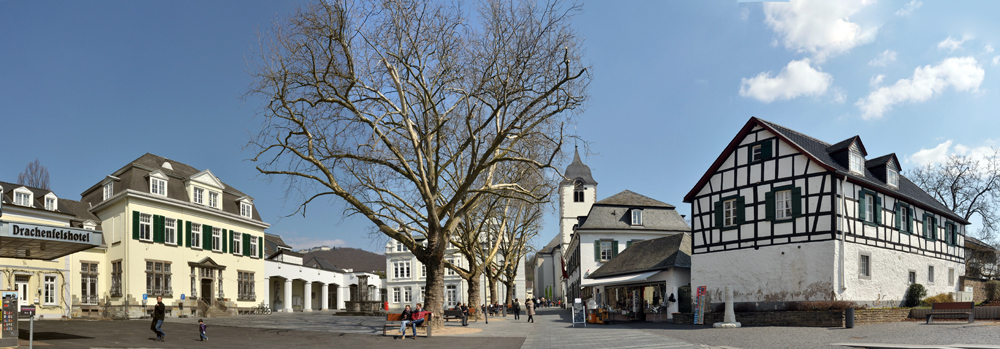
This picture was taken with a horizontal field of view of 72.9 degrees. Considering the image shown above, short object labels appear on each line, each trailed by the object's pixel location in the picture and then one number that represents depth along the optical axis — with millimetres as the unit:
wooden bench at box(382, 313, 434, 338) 19656
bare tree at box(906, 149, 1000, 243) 41500
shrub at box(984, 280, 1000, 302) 32528
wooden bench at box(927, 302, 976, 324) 20656
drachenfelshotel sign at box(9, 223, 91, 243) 14133
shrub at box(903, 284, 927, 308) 25938
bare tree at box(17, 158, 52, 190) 48250
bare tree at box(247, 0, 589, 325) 18781
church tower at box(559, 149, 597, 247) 66062
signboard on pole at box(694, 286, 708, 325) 26516
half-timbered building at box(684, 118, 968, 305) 23859
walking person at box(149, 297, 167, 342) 17547
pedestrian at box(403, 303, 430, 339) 19531
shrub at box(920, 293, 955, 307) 25844
